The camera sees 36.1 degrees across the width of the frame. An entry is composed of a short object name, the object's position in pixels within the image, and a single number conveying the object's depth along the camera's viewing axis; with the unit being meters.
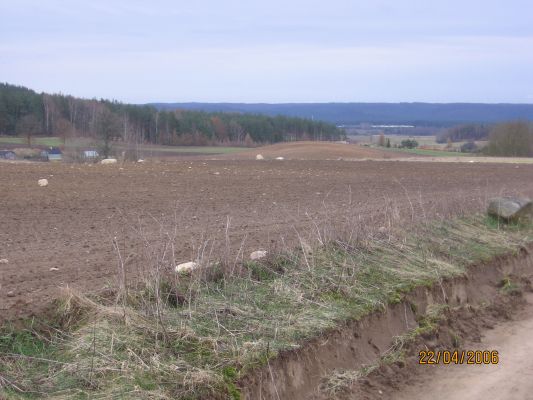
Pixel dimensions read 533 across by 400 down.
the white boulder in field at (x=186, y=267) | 8.95
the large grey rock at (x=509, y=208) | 15.48
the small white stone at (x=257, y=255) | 10.15
